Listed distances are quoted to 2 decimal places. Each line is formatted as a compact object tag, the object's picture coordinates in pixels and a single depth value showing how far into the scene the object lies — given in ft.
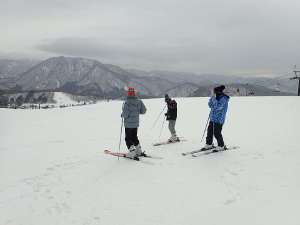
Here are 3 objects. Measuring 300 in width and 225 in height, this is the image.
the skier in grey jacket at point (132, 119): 28.40
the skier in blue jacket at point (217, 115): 30.04
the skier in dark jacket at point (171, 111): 37.78
